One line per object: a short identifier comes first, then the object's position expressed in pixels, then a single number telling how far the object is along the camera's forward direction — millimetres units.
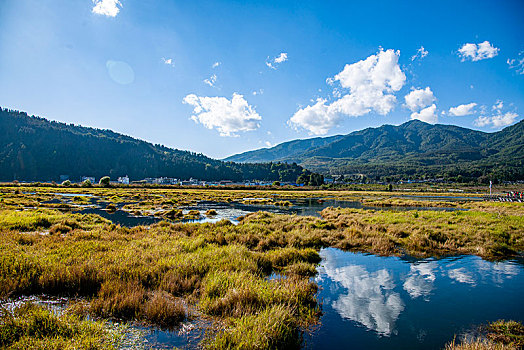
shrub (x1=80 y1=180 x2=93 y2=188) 114975
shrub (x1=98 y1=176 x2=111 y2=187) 123125
